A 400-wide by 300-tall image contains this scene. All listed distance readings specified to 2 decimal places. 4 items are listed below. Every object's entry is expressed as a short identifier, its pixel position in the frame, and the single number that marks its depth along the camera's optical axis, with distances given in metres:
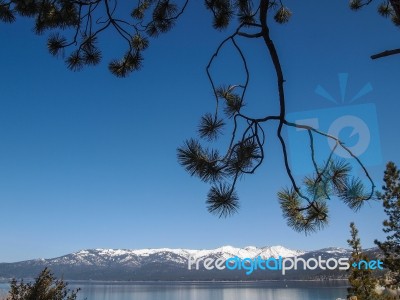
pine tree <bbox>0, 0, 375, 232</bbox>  2.88
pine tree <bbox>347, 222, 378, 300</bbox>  26.09
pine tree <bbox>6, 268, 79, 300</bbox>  8.52
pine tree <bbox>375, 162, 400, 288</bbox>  24.61
